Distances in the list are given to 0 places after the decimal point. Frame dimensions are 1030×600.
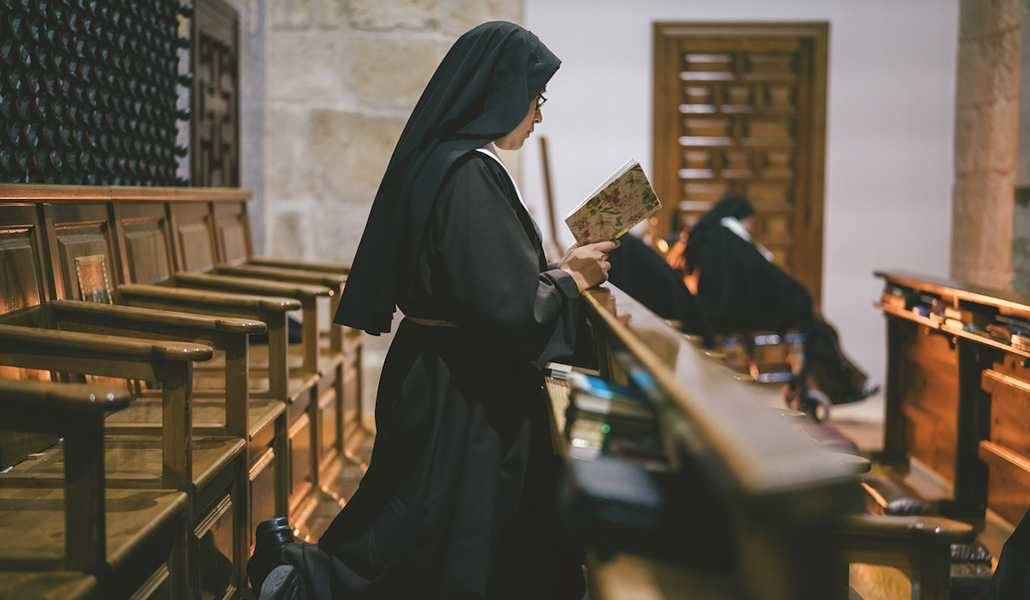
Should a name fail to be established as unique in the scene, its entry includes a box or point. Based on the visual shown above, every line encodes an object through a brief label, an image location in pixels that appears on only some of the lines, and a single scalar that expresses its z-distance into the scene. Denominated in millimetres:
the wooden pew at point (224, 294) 2965
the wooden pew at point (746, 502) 835
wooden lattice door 7531
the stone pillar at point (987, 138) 5516
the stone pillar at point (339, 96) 5492
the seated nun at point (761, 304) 5371
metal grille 2758
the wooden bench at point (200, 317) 2430
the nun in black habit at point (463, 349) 2027
